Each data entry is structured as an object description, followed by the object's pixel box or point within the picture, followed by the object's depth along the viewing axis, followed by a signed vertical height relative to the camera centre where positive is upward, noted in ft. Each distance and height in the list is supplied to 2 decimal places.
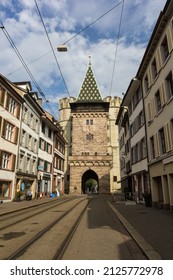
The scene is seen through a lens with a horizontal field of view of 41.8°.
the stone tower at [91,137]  162.50 +40.81
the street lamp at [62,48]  28.73 +17.35
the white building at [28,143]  85.92 +17.87
